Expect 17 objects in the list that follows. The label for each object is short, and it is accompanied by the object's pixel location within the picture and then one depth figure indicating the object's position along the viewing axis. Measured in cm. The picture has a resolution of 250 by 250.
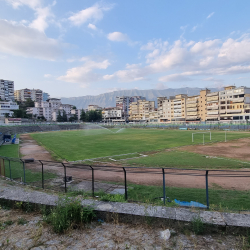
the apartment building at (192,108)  11994
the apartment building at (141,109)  17371
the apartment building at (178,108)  12812
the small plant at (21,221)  589
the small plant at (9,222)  586
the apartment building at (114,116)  19388
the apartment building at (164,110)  13938
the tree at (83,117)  15995
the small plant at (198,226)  491
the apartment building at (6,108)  11888
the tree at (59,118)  14838
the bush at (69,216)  525
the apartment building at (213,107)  10604
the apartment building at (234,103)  9331
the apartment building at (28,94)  19012
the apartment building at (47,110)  15412
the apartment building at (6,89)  15800
